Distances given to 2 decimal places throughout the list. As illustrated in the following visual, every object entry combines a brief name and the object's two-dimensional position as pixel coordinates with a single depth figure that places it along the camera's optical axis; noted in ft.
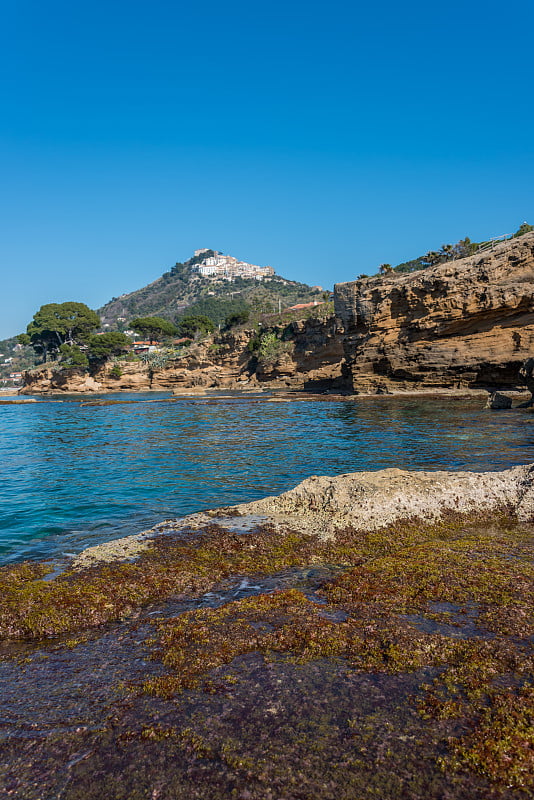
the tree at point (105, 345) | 317.83
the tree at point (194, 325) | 373.75
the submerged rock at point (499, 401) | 85.66
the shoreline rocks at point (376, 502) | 24.34
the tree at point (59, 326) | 355.36
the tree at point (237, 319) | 340.80
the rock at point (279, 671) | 9.12
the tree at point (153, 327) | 380.17
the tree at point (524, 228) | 205.57
